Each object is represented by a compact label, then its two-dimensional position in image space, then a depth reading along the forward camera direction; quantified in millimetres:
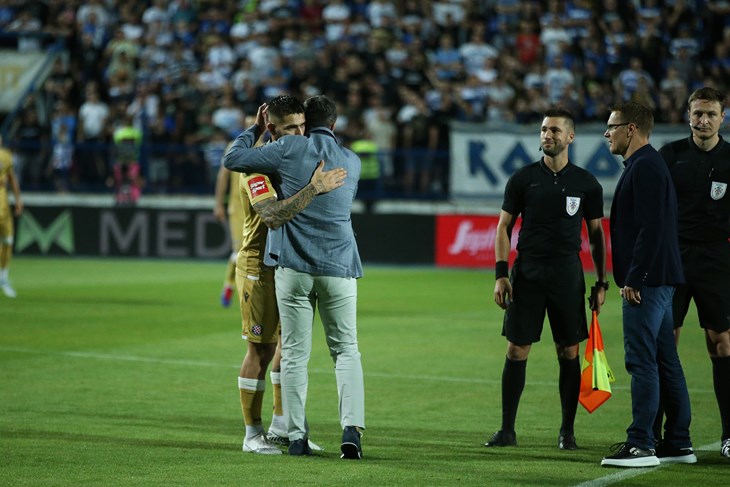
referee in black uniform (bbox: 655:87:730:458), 15953
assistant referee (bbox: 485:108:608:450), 16484
